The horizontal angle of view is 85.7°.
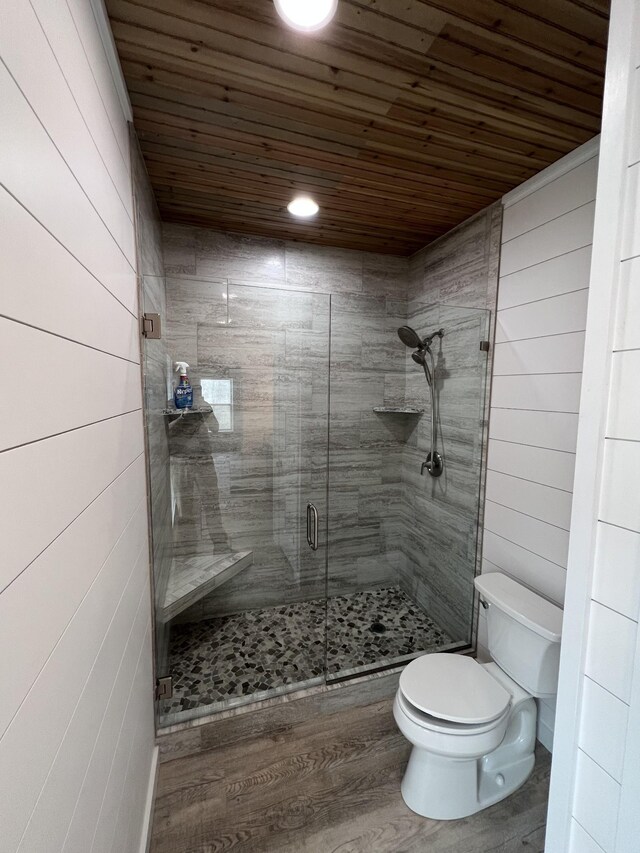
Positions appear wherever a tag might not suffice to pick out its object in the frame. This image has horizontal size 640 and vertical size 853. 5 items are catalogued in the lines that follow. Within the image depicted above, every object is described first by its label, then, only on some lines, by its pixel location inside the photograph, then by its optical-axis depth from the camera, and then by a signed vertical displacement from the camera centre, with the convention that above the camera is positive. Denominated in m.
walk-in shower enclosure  2.09 -0.52
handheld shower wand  2.35 +0.25
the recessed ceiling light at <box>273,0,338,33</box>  0.88 +0.98
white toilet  1.31 -1.26
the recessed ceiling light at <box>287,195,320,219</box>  1.89 +1.04
